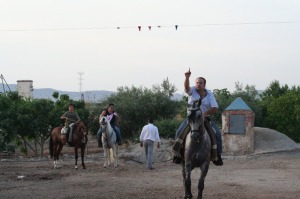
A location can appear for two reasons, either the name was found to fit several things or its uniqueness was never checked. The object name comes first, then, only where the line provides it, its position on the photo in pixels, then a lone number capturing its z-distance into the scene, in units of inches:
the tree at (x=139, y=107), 1469.0
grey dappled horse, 438.6
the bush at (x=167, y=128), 1272.1
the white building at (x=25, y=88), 1798.7
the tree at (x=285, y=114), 1530.5
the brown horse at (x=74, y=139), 833.5
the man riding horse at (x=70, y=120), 831.1
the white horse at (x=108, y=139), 847.7
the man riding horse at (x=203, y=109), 459.8
